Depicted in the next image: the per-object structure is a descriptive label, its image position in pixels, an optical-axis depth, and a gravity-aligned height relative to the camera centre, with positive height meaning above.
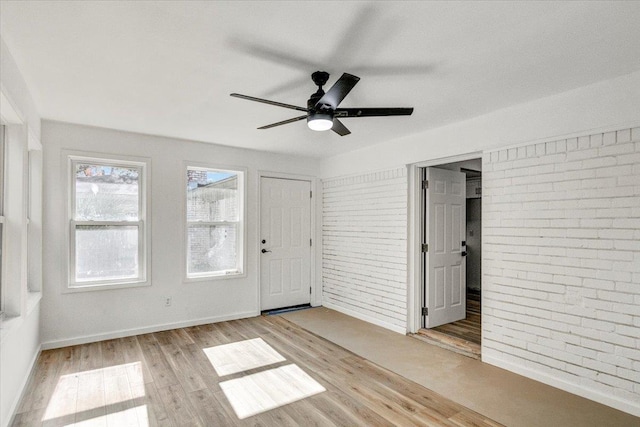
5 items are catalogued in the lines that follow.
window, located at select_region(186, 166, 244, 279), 4.60 -0.12
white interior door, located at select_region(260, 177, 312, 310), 5.16 -0.47
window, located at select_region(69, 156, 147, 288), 3.86 -0.11
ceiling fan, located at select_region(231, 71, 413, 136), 2.28 +0.72
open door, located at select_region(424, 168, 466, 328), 4.32 -0.46
